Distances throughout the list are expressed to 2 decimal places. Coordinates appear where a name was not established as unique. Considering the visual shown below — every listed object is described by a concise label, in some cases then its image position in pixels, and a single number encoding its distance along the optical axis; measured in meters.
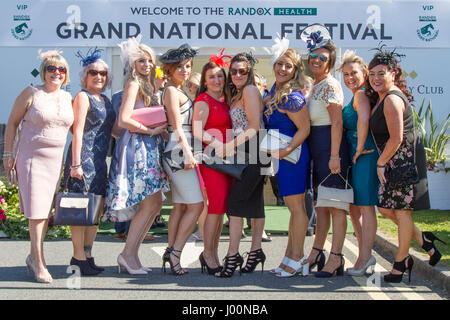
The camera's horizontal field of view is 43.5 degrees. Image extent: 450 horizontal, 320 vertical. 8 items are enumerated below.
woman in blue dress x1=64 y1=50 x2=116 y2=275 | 4.89
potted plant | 9.83
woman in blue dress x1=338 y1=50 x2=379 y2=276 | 5.00
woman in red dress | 5.07
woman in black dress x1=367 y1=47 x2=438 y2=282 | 4.81
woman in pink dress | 4.77
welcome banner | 10.16
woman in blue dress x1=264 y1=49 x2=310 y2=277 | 4.99
